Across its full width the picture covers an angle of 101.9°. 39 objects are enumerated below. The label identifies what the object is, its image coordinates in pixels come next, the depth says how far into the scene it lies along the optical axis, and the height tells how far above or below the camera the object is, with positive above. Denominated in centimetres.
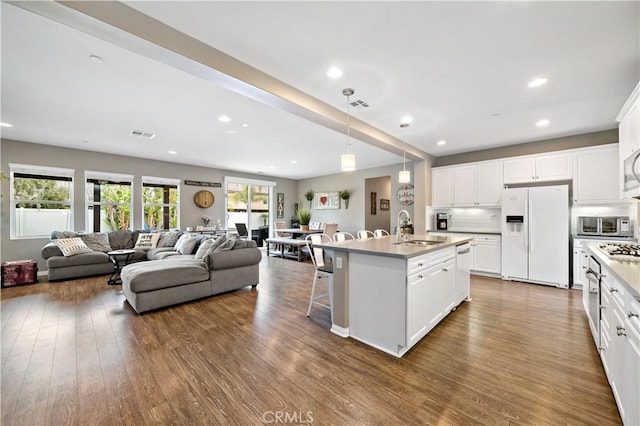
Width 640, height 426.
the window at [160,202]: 700 +29
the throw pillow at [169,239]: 603 -61
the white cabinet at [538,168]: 457 +83
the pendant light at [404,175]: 419 +61
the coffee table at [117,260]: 470 -88
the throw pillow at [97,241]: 553 -62
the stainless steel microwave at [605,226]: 413 -22
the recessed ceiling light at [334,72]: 263 +145
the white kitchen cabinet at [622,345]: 127 -78
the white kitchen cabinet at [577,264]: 419 -84
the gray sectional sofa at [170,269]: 333 -88
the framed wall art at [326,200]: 917 +45
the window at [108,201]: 619 +28
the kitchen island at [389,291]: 229 -76
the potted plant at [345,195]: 880 +60
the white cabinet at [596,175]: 415 +62
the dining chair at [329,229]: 790 -49
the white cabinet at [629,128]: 253 +91
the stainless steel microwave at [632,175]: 244 +38
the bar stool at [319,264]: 298 -65
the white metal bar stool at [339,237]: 406 -38
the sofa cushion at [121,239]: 589 -61
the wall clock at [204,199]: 778 +43
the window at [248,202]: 877 +40
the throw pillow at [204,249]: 422 -60
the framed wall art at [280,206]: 998 +26
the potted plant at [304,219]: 902 -22
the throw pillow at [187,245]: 518 -65
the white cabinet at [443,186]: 582 +60
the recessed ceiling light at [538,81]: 282 +145
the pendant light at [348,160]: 309 +65
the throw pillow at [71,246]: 498 -65
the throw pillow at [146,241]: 589 -66
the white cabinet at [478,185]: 523 +59
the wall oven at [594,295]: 220 -77
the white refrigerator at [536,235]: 433 -38
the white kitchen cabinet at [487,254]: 502 -81
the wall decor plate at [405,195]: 725 +51
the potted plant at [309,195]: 991 +68
